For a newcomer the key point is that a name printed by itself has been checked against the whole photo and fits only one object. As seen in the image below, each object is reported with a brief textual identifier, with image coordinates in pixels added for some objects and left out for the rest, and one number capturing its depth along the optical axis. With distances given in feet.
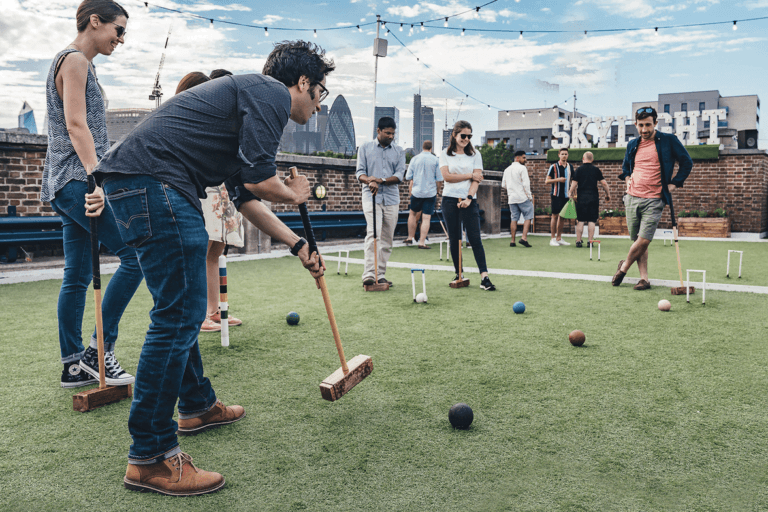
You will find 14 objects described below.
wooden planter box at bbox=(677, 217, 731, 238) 50.83
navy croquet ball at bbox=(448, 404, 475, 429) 8.25
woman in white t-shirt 20.45
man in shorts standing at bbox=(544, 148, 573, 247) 39.75
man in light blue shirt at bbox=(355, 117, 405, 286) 21.41
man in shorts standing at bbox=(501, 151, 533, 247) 40.34
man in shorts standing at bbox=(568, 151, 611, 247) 37.09
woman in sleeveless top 9.11
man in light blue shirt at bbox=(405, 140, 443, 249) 37.11
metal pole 71.72
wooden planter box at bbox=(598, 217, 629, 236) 52.47
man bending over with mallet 6.48
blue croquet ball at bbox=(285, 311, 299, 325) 15.20
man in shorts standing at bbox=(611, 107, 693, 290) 19.75
